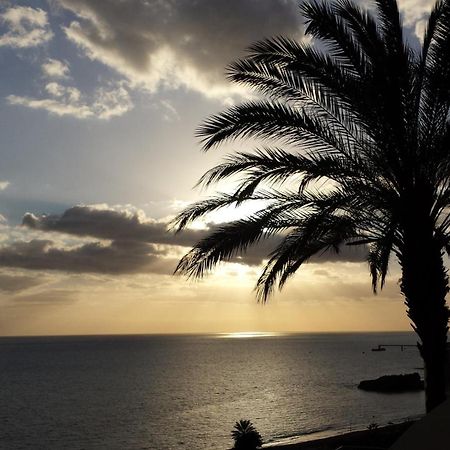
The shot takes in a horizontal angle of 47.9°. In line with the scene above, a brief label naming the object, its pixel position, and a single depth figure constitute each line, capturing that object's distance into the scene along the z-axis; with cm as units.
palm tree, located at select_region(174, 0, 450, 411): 1067
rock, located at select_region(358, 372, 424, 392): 6825
